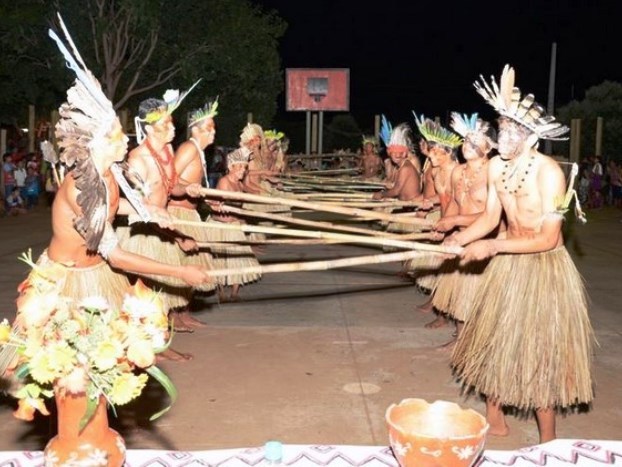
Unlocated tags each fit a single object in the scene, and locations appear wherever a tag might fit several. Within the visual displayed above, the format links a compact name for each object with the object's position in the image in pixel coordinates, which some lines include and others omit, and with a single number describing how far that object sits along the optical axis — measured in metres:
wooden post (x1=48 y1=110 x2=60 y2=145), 15.64
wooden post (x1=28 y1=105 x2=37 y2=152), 16.56
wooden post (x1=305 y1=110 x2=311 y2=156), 22.84
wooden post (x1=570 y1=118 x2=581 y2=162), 18.34
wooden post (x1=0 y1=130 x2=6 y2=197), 13.38
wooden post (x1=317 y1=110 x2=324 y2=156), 21.16
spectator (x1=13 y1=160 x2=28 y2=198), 13.49
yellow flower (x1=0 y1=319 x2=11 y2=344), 1.82
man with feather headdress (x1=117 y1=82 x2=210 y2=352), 4.82
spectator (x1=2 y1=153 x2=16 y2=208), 13.23
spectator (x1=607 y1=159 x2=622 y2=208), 16.36
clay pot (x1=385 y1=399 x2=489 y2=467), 1.80
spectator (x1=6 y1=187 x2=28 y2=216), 13.29
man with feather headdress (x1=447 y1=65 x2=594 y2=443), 3.30
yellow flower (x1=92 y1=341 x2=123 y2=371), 1.74
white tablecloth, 2.05
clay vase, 1.82
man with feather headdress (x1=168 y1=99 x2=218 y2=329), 5.43
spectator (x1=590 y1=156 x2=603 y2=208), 16.38
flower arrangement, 1.75
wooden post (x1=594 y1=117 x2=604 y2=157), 18.29
